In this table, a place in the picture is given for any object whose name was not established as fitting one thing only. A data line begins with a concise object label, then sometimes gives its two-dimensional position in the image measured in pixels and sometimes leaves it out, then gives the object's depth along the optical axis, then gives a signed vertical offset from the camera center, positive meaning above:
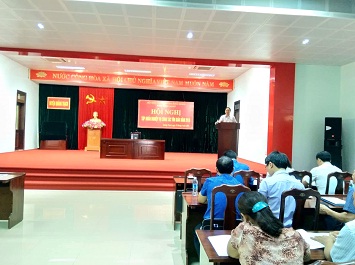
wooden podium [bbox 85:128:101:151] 12.03 -0.48
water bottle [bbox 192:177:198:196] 3.06 -0.58
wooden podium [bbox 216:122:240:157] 5.85 -0.11
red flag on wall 12.52 +0.84
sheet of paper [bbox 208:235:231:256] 1.50 -0.62
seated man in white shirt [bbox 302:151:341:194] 3.47 -0.50
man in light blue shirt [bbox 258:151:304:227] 2.25 -0.45
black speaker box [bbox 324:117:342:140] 7.06 +0.12
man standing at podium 6.03 +0.25
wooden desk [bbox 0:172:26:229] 3.60 -0.93
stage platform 6.10 -1.03
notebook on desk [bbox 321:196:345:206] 2.61 -0.61
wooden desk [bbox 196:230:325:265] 1.42 -0.62
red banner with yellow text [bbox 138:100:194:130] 12.35 +0.58
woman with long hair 1.26 -0.47
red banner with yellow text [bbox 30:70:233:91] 11.14 +1.82
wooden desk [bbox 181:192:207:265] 2.69 -0.87
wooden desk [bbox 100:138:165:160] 9.08 -0.65
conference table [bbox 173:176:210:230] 3.73 -0.87
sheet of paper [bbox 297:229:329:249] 1.60 -0.60
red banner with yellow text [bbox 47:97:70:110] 12.47 +0.94
